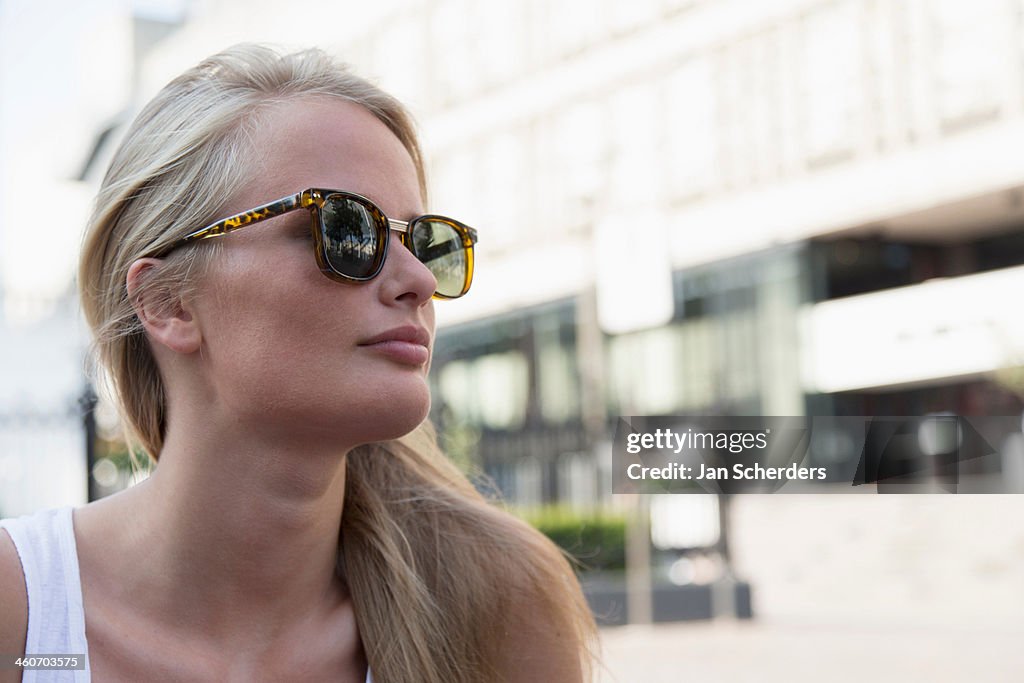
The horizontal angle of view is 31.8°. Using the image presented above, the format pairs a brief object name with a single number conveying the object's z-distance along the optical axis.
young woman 0.87
